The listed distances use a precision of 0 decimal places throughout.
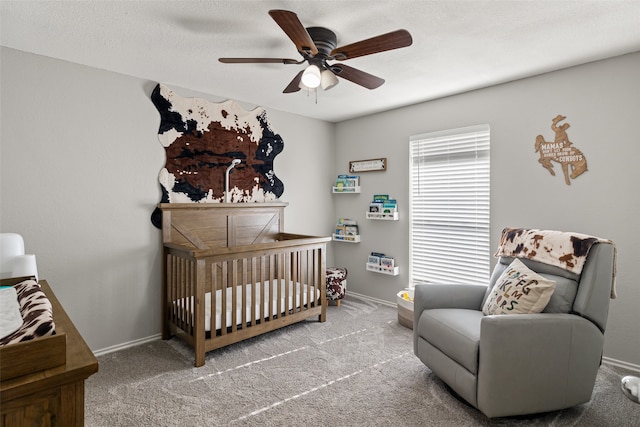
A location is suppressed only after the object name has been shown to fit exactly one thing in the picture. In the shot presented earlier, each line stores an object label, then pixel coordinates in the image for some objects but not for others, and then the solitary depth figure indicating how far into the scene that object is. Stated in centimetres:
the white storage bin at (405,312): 327
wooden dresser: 72
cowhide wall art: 309
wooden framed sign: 405
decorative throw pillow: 196
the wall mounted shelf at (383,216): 389
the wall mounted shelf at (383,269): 392
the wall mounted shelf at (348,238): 432
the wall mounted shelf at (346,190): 431
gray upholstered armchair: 182
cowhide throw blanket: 206
